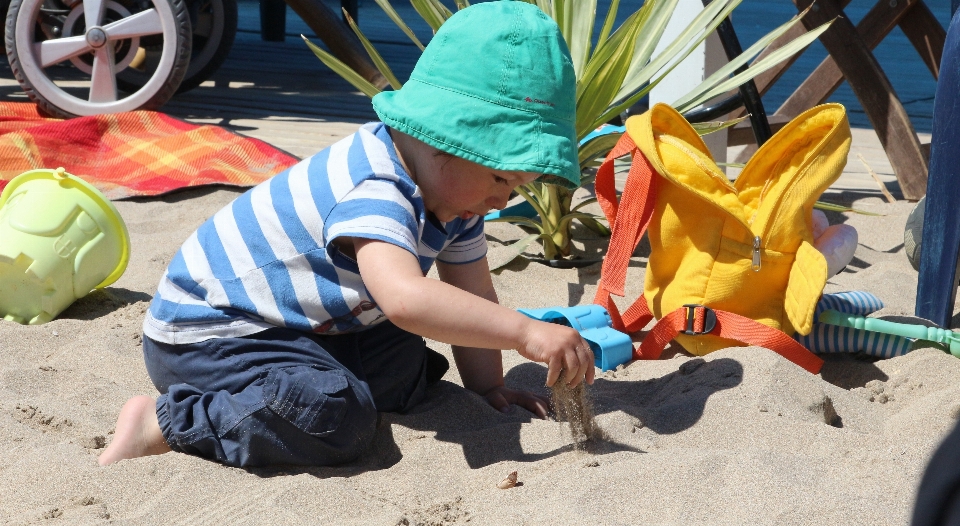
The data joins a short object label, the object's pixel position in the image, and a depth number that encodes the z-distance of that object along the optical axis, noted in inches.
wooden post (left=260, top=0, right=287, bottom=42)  294.7
